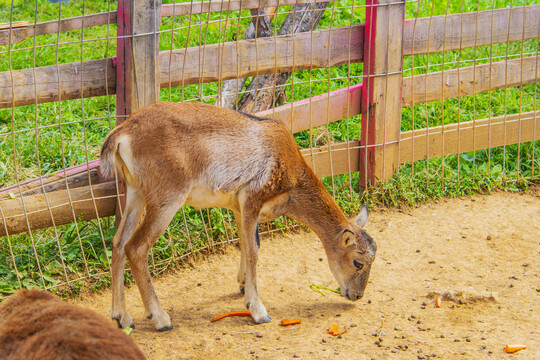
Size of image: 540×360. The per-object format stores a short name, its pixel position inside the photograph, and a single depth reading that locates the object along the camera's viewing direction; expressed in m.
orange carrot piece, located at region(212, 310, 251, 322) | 5.38
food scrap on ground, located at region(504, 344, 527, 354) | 4.64
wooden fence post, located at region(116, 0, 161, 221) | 5.37
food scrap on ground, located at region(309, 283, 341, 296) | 5.80
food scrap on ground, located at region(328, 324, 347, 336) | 5.04
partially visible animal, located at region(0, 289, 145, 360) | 2.48
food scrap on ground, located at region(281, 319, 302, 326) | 5.24
